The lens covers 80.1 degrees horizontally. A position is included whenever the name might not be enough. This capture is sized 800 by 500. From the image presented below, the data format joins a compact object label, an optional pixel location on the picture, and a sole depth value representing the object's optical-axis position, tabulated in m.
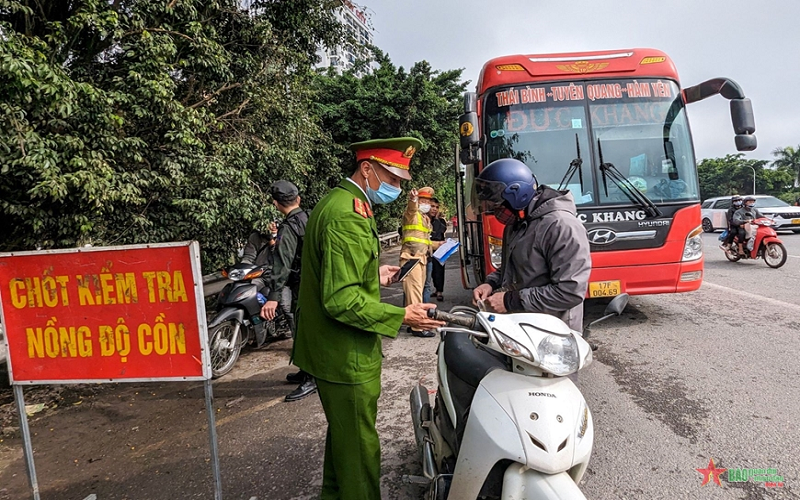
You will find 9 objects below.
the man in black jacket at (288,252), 3.96
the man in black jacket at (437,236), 7.66
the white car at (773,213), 16.25
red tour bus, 4.95
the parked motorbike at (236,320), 4.60
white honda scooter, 1.60
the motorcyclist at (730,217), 10.17
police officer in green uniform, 1.89
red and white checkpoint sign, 2.36
